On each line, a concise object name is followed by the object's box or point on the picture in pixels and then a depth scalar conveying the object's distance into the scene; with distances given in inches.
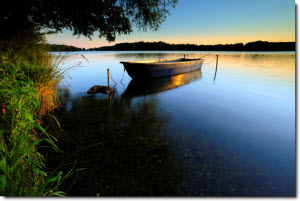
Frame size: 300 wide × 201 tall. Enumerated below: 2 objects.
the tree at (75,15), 313.1
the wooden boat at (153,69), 534.3
